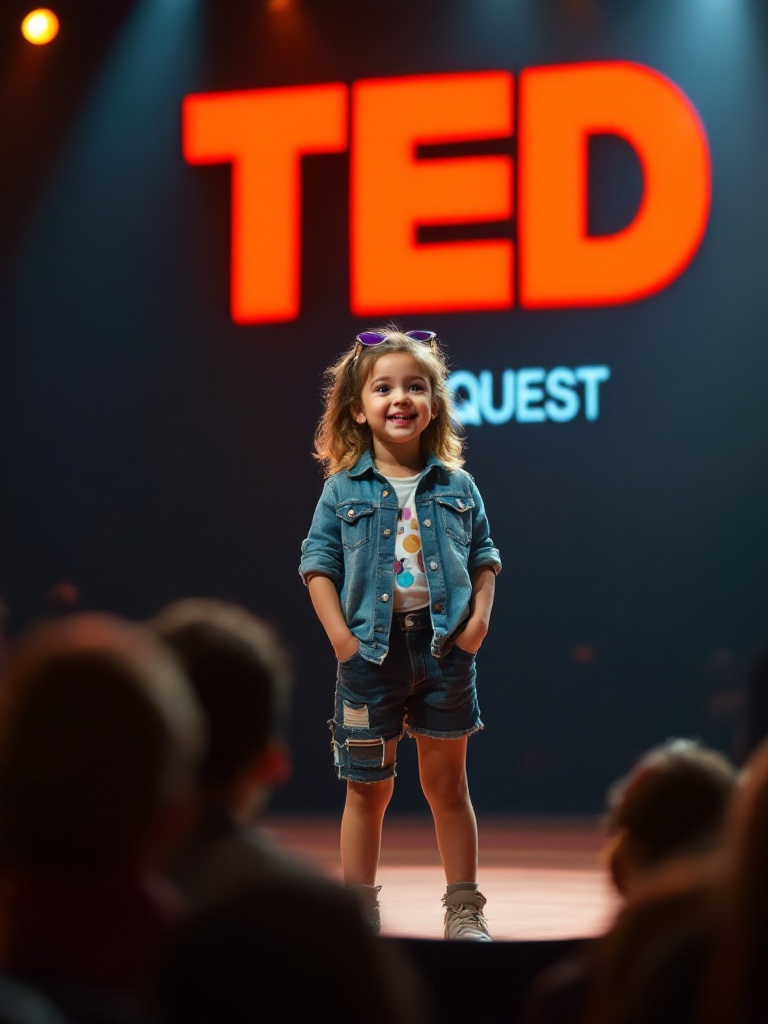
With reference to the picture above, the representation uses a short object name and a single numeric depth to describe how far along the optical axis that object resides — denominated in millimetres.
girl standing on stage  4267
